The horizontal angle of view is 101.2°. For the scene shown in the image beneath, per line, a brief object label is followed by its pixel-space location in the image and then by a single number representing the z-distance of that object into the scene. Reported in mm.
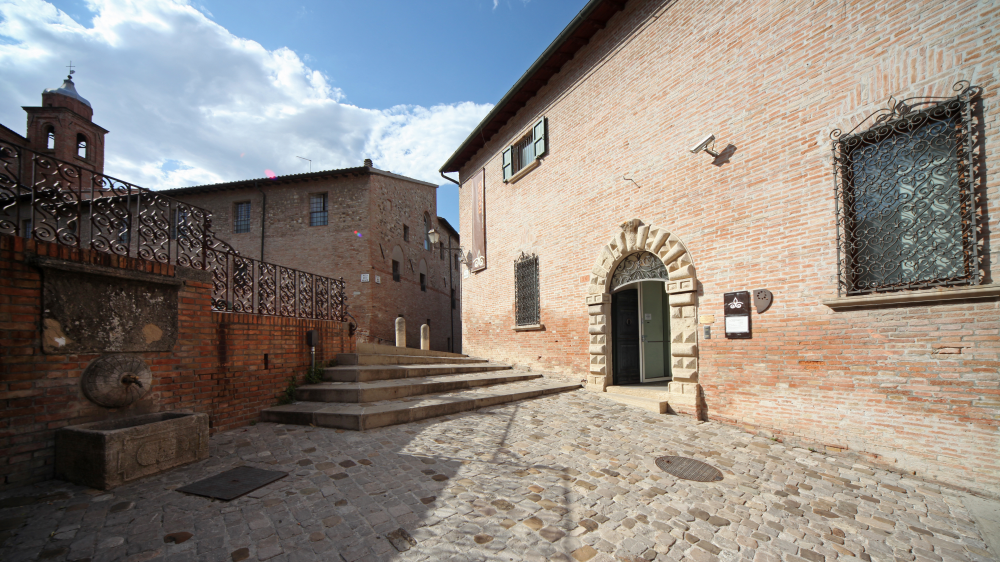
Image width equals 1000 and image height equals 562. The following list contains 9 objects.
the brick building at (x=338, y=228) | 16297
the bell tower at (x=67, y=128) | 21734
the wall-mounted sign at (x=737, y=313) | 6176
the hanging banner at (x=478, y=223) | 13234
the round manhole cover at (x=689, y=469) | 4305
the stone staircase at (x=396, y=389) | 5770
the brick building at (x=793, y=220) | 4434
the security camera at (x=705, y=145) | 6613
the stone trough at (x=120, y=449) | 3482
